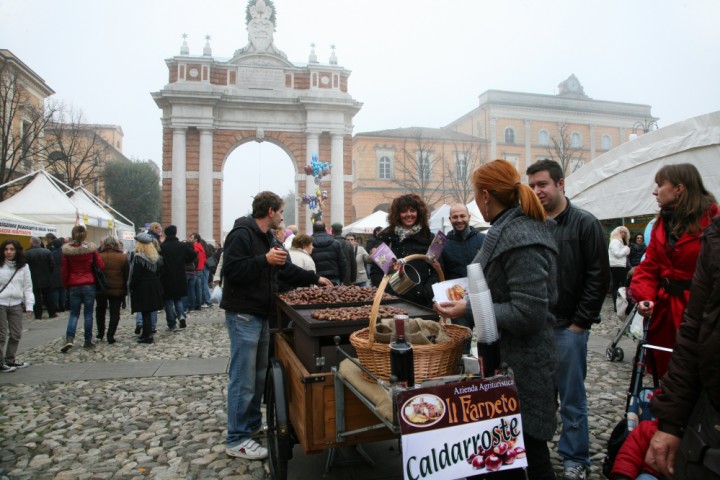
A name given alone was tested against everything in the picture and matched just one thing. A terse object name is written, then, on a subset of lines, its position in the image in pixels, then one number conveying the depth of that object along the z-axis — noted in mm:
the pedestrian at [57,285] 12995
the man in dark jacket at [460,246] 4953
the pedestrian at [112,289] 8906
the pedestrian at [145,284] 9008
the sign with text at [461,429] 1802
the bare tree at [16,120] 24547
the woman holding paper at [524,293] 2125
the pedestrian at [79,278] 8508
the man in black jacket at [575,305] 3391
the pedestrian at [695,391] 1480
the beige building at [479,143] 49844
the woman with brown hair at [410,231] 4832
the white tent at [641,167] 8898
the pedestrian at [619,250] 11219
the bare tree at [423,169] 48062
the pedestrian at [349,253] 8964
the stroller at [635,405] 2855
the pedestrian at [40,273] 12219
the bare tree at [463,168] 46062
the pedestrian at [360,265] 10508
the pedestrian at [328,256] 7430
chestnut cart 2713
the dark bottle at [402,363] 1973
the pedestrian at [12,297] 6910
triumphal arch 29797
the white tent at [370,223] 19250
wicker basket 2139
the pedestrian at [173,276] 10438
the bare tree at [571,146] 49219
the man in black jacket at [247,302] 3834
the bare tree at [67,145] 32312
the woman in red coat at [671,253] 3273
